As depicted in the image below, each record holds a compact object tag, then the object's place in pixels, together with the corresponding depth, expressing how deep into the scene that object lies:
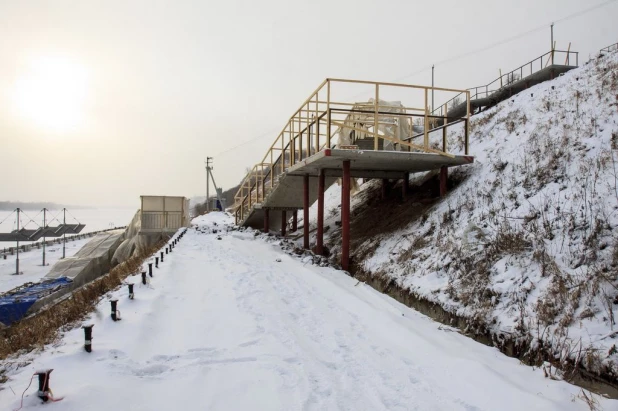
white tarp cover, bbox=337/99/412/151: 13.13
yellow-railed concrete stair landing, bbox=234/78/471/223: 9.66
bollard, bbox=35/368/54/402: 3.14
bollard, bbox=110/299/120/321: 5.33
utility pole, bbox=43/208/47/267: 31.85
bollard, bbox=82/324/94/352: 4.19
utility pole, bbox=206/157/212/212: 50.44
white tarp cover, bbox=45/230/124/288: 22.09
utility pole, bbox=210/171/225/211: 43.58
